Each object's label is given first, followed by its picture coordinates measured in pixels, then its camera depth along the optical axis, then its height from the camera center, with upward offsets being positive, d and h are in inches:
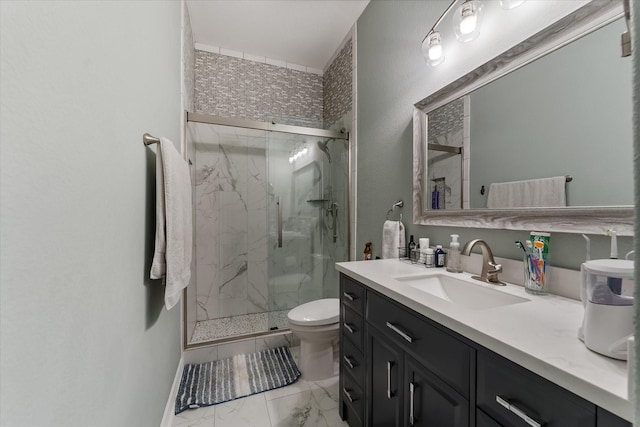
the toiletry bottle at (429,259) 52.5 -9.6
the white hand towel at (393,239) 63.3 -6.7
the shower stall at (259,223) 90.4 -4.1
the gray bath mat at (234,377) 63.3 -46.0
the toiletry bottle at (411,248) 58.7 -8.2
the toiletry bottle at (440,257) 52.2 -9.2
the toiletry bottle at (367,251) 77.5 -12.0
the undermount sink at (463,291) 36.9 -12.9
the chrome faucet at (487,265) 40.7 -8.4
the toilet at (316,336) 66.6 -33.1
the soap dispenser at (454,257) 47.4 -8.4
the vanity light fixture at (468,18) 42.7 +33.2
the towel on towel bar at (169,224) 41.2 -2.0
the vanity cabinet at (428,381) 19.7 -17.9
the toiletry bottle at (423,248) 53.6 -7.8
